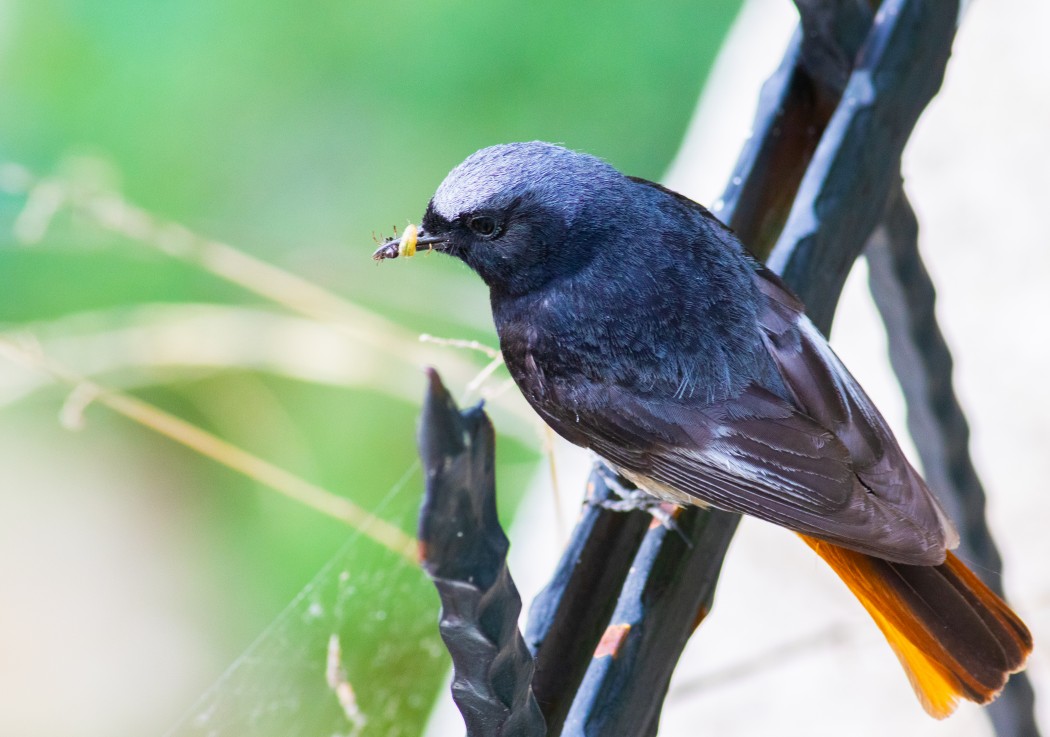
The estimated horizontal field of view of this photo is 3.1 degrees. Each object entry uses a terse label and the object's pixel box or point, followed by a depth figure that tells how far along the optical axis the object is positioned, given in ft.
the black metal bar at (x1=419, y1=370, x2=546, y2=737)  10.41
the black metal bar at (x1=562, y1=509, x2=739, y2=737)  10.80
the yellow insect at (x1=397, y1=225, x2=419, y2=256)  10.98
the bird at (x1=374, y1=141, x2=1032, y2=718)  10.96
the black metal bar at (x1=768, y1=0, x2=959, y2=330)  10.95
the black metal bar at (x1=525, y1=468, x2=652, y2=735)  10.84
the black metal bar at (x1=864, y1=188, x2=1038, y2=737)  11.06
